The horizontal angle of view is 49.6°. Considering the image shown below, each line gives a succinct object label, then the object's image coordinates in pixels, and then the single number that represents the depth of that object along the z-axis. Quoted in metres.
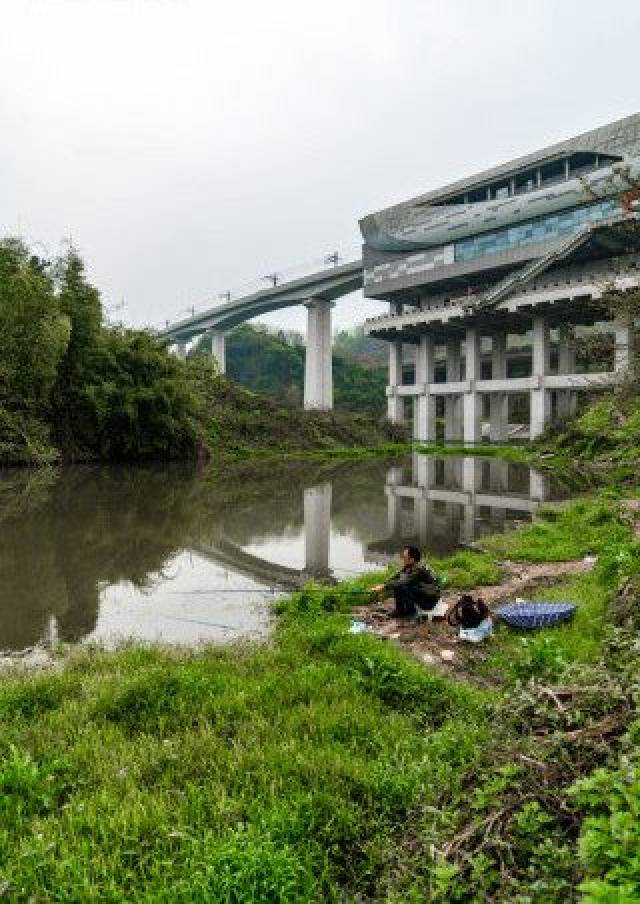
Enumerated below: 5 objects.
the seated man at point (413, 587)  8.36
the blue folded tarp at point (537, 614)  7.90
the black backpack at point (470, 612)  7.70
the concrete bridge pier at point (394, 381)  64.50
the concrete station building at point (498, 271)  47.41
